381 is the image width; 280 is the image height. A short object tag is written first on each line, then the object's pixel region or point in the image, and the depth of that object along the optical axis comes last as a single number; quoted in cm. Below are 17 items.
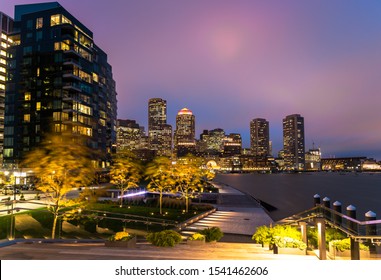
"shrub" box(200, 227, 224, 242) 1118
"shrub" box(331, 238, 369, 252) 773
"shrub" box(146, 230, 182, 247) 910
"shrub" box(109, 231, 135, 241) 901
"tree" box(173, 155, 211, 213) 2923
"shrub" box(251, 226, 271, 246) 1011
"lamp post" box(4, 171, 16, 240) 973
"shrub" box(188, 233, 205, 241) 1069
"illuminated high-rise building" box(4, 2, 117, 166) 5478
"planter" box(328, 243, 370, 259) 762
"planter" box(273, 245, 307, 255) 846
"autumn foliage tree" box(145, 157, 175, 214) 2876
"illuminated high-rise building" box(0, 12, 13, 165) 8469
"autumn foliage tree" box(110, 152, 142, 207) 3002
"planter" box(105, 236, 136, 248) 882
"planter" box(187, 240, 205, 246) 1044
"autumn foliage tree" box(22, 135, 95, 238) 1448
